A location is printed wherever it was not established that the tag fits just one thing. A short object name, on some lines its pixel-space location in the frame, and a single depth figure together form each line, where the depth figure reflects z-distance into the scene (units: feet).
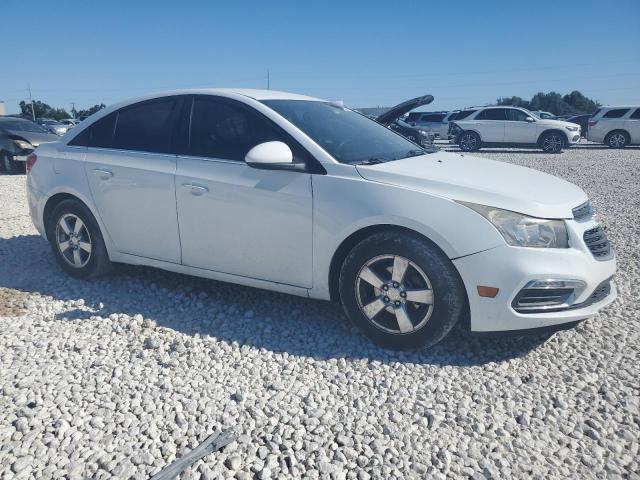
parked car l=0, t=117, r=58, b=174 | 40.78
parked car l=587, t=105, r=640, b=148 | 65.31
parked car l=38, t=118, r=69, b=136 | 85.45
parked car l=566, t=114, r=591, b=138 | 91.56
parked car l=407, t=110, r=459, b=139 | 80.02
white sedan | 10.02
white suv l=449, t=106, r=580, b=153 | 62.59
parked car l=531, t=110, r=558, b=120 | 82.42
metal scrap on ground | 7.37
